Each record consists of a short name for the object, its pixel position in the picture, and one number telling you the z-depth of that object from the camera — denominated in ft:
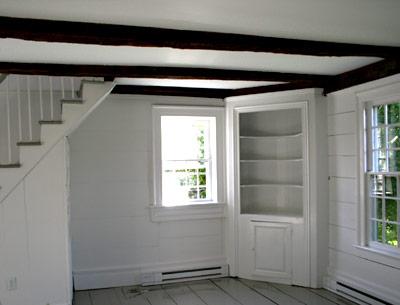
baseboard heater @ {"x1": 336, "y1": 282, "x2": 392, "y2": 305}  13.91
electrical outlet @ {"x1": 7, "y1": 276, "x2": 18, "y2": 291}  13.66
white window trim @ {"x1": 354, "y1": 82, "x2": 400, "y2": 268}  13.93
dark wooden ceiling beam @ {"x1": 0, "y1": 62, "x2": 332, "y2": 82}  12.80
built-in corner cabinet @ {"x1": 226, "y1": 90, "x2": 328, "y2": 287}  16.48
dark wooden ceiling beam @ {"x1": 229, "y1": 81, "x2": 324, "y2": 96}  16.15
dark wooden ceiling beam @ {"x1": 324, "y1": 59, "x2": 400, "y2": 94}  12.82
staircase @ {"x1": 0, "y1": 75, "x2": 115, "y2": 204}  13.58
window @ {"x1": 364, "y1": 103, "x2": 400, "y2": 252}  13.57
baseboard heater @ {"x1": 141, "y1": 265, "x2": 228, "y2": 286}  17.60
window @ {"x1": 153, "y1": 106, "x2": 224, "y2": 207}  18.07
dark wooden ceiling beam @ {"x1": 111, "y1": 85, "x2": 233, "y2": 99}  17.19
